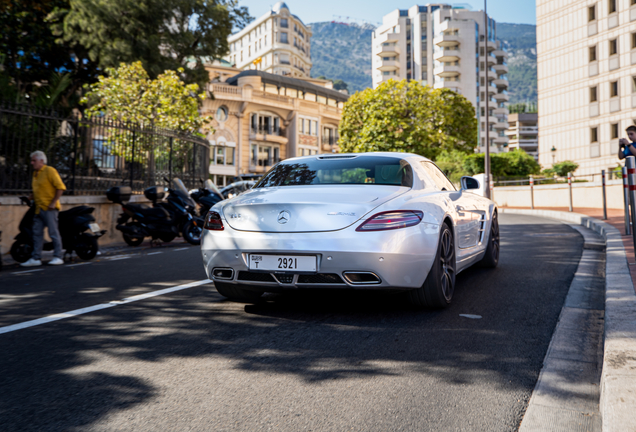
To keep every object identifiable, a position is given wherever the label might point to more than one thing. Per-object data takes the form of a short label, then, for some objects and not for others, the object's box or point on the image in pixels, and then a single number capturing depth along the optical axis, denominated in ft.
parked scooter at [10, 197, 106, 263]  30.94
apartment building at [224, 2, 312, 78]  312.19
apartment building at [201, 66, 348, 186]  174.40
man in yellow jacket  29.14
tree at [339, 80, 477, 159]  135.44
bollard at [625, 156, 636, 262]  21.67
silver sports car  13.92
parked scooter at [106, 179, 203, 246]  37.40
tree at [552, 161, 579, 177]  126.72
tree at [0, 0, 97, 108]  82.59
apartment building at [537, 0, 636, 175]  128.06
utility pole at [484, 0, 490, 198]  92.08
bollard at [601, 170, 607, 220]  49.14
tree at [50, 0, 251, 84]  87.86
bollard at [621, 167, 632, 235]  33.01
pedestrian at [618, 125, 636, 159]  30.01
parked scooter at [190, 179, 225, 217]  44.14
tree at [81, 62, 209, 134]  78.89
